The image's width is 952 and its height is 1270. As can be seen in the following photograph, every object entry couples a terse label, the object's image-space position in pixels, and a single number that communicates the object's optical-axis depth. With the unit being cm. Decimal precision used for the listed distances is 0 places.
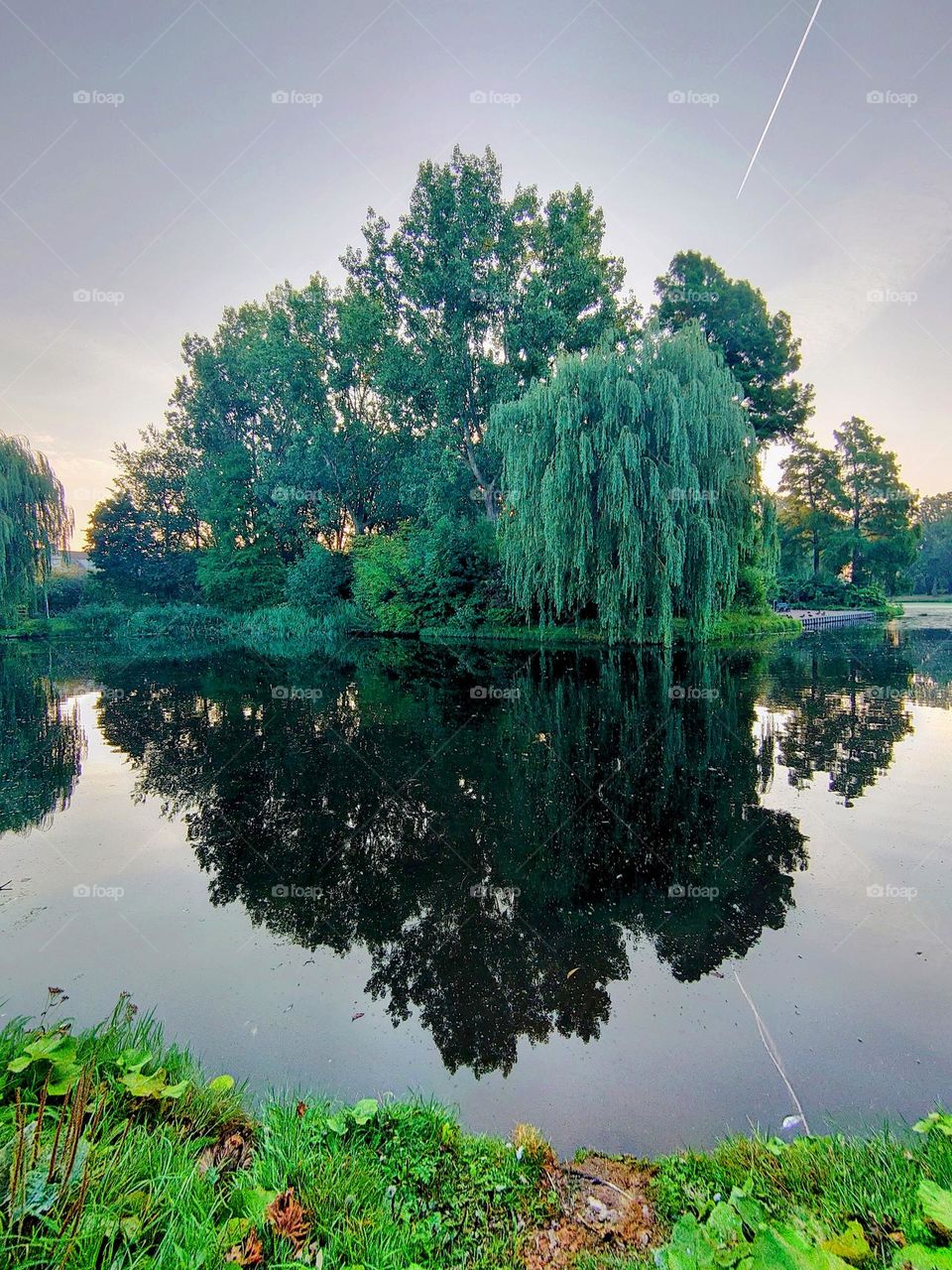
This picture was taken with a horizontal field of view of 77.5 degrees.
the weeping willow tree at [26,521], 1955
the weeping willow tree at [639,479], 1487
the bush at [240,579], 3222
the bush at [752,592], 2145
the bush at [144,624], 2767
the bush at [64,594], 3289
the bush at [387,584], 2619
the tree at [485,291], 2205
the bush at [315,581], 2988
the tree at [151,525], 3659
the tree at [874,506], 3512
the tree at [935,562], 5547
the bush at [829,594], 3111
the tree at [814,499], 3628
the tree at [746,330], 2512
